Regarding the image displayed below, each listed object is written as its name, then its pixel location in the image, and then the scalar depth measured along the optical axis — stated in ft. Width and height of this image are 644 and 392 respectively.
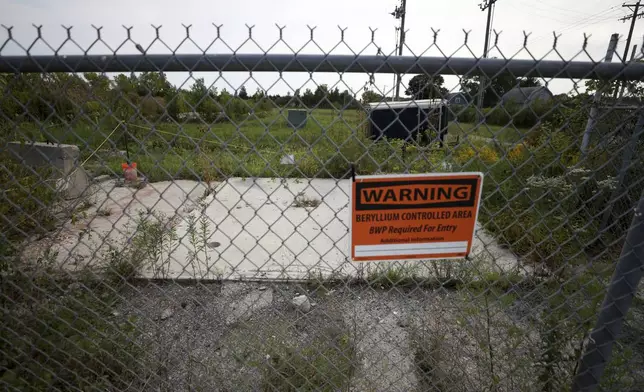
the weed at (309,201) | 16.63
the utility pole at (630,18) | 56.43
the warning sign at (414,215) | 4.24
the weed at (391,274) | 9.90
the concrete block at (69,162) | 15.12
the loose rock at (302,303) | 9.22
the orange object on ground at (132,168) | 7.34
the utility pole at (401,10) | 64.68
